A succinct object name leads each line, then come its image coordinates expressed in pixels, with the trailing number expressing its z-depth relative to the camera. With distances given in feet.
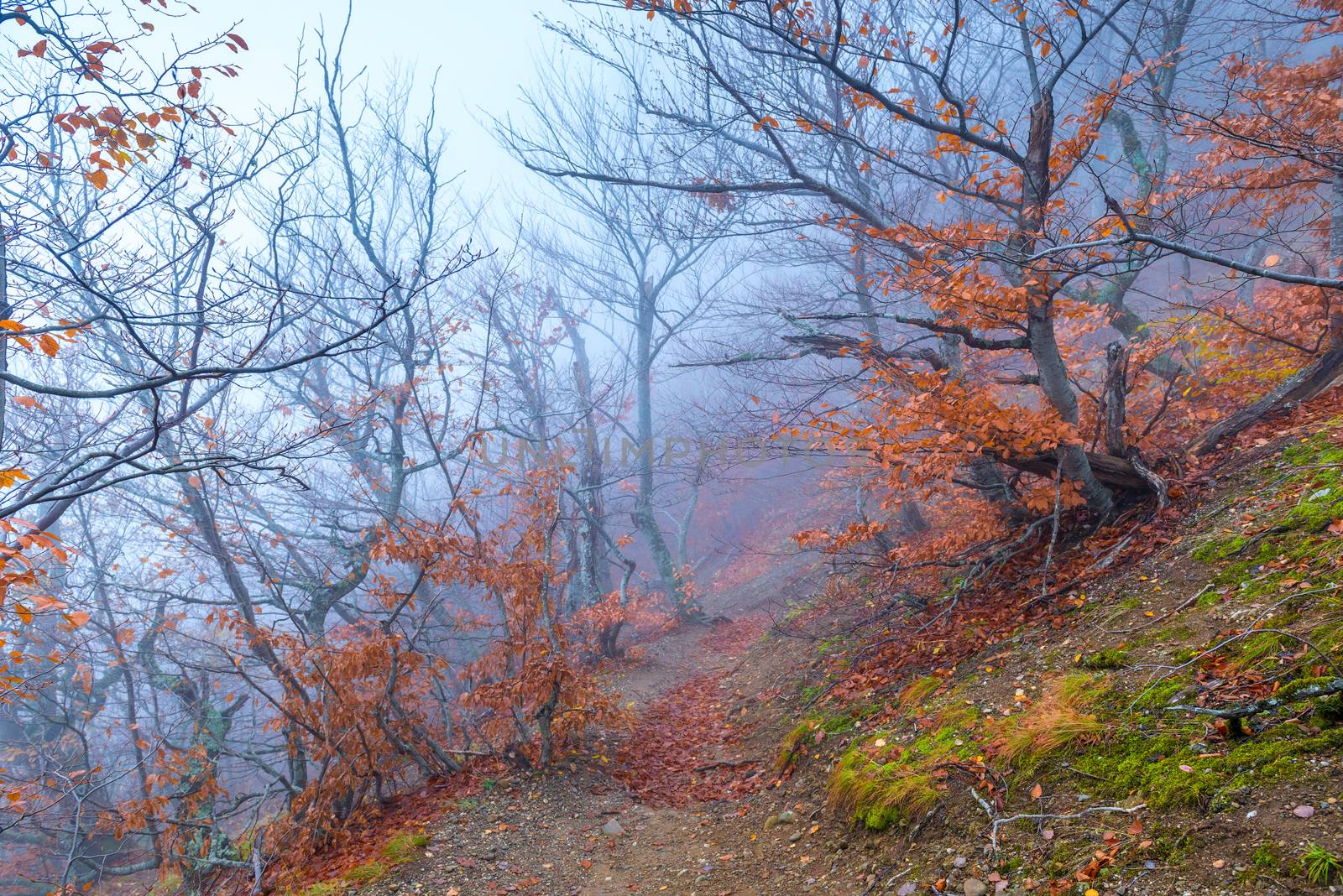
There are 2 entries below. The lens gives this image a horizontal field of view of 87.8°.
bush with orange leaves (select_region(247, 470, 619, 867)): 17.94
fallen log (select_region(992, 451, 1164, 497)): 18.62
